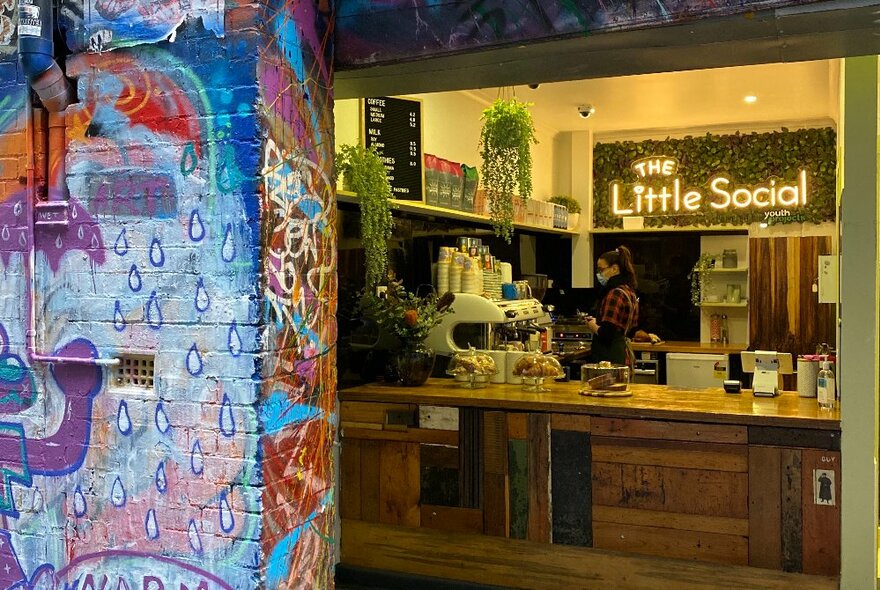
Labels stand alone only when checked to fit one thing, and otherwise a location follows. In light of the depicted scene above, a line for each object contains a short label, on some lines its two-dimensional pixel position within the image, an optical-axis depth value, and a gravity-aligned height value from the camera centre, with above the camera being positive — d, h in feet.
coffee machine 18.53 -0.94
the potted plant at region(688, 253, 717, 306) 30.42 +0.24
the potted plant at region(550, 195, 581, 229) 30.55 +2.85
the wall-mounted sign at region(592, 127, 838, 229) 29.09 +3.75
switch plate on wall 14.38 +0.07
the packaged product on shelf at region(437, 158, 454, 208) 19.62 +2.33
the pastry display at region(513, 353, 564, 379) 16.06 -1.61
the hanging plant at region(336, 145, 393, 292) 15.90 +1.77
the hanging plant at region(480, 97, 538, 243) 18.56 +2.94
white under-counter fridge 28.32 -2.95
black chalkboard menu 17.75 +3.18
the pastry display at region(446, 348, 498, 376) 16.53 -1.61
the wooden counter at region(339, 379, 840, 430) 13.17 -2.06
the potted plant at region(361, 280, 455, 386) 16.66 -0.97
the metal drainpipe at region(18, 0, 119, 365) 8.95 +2.24
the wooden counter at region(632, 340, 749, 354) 28.60 -2.26
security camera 27.18 +5.67
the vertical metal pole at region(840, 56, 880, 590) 12.66 -0.63
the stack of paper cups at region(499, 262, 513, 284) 22.49 +0.31
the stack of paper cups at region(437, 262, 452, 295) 19.39 +0.16
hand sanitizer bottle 13.62 -1.74
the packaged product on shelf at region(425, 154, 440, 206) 19.11 +2.39
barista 19.76 -0.57
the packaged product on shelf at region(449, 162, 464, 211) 20.20 +2.43
